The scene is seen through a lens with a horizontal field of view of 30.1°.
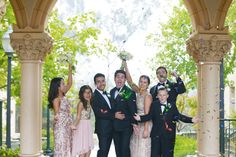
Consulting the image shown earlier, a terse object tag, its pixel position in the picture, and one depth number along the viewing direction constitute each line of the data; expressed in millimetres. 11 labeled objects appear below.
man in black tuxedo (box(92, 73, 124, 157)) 5363
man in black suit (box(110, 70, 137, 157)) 5312
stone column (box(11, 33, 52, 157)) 5988
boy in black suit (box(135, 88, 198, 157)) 5270
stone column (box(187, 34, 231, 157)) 5996
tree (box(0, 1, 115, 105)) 9586
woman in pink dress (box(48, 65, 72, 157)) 5492
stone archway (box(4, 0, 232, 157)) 6000
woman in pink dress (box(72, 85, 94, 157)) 5445
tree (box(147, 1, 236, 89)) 12195
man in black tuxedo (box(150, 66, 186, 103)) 5432
